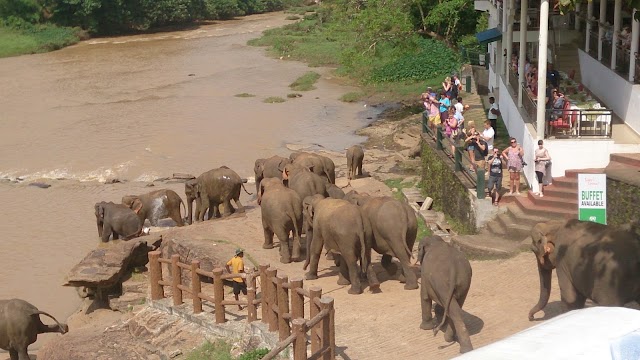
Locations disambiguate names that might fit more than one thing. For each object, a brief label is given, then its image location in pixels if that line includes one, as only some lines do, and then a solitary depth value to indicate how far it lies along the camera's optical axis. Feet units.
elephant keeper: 46.55
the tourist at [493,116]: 70.74
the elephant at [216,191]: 67.62
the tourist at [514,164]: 54.08
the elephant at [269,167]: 67.26
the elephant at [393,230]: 46.78
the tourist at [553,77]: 65.51
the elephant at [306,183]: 58.08
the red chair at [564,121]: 54.65
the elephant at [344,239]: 46.78
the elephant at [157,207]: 68.18
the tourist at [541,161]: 53.21
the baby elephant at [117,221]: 63.72
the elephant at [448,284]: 37.19
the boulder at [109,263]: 53.93
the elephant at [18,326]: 47.83
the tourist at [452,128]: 65.83
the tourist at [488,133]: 60.23
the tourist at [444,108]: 72.64
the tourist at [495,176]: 54.34
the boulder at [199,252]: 53.21
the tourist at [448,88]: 77.05
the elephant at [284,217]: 54.08
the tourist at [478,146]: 59.00
